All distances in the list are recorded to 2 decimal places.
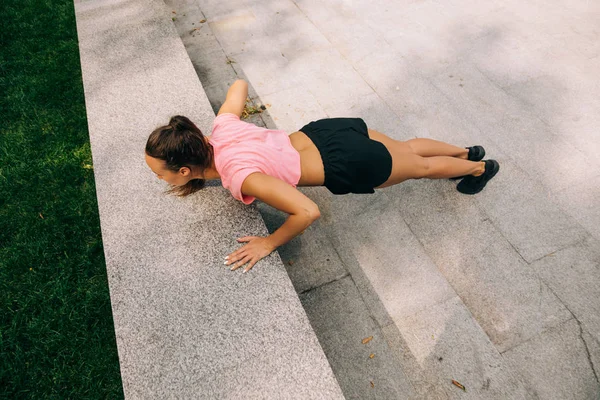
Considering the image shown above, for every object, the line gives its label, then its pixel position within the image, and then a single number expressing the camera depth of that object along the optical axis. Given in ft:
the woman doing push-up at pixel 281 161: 7.53
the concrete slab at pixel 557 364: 8.43
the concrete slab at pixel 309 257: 10.44
